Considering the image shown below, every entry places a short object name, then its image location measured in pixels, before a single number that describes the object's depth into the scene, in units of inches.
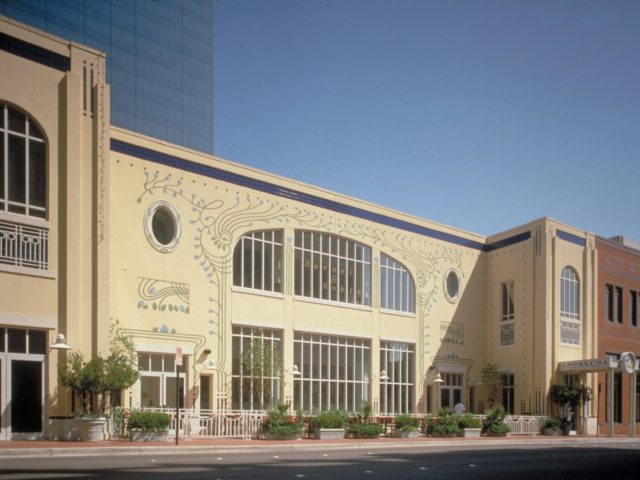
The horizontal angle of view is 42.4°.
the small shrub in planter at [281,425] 1126.4
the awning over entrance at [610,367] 1566.2
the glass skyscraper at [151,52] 3964.1
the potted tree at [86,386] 947.3
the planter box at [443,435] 1346.0
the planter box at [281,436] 1127.5
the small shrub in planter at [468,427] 1362.0
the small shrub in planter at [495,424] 1419.8
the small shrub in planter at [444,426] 1343.5
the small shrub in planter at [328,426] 1167.0
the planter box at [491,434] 1419.8
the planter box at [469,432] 1360.7
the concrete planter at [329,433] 1164.5
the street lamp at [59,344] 935.0
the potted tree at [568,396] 1610.5
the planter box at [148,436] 972.6
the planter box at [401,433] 1293.1
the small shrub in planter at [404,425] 1294.3
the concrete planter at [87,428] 946.1
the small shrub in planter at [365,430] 1214.9
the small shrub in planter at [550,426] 1534.2
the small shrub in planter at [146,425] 975.0
